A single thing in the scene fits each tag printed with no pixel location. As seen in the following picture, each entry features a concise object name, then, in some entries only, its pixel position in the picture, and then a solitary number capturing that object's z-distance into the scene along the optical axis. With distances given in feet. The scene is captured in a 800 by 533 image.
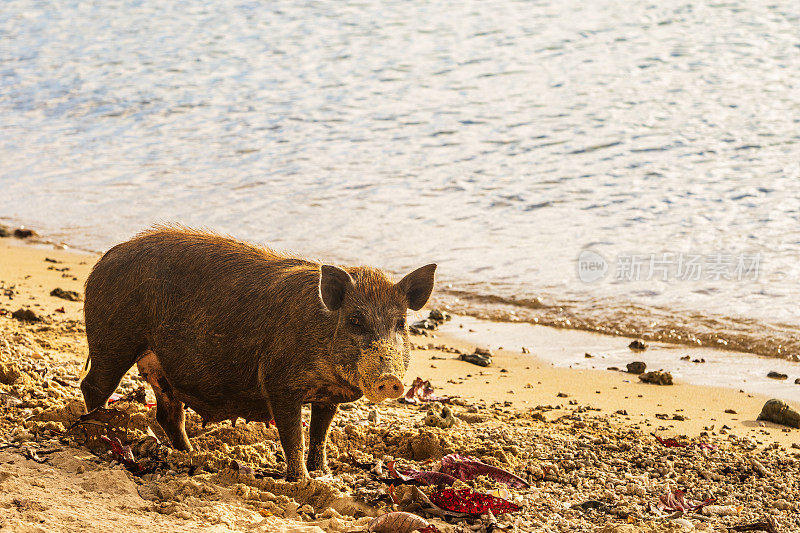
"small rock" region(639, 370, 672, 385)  47.50
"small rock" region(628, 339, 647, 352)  52.54
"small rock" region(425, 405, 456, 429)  39.19
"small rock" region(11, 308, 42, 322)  50.88
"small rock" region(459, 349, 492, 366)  49.83
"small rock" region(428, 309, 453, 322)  56.80
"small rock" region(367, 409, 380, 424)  39.86
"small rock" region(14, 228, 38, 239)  72.95
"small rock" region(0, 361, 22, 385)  37.39
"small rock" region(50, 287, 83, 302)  56.34
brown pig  30.30
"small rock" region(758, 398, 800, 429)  41.98
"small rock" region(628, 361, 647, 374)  49.01
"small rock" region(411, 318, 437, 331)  55.37
